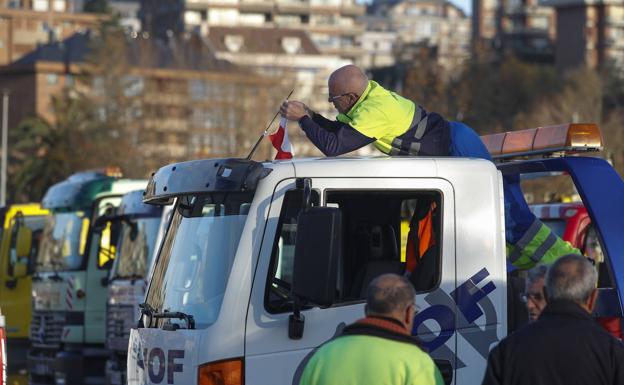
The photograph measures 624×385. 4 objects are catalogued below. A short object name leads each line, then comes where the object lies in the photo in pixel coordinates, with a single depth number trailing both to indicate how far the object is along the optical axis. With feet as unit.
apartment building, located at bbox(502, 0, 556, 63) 525.63
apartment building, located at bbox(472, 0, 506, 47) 614.75
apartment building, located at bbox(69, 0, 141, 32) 617.25
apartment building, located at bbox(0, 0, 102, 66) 520.01
